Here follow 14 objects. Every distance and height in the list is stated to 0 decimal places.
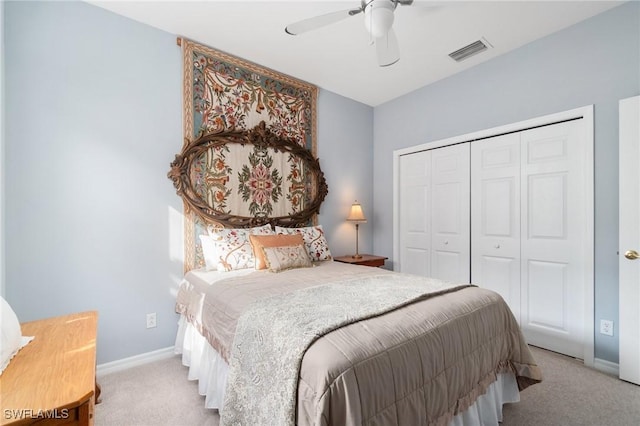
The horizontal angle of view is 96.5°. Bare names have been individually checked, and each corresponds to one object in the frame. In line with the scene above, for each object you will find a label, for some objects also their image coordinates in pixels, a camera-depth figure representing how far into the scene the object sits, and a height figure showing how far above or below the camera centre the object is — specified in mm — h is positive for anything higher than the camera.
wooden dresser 794 -553
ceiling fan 1756 +1183
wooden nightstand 3330 -605
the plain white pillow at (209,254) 2369 -364
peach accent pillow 2414 -285
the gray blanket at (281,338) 1075 -539
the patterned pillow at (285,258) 2342 -405
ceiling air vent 2637 +1526
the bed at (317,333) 1021 -548
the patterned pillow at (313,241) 2844 -324
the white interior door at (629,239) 2016 -223
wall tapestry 2588 +816
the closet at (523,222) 2371 -129
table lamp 3537 -69
